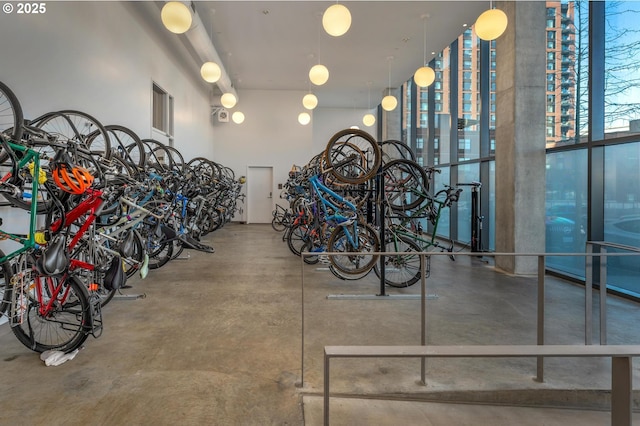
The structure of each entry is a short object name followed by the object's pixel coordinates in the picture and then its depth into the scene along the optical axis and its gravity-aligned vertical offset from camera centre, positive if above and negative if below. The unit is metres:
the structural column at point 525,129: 4.85 +1.16
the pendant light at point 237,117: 9.21 +2.44
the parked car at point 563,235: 4.65 -0.30
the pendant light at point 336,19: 3.72 +2.02
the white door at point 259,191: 11.87 +0.70
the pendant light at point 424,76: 5.60 +2.14
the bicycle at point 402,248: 4.01 -0.42
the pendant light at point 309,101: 7.45 +2.32
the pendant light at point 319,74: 5.21 +2.02
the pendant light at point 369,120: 10.39 +2.69
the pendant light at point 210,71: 5.18 +2.04
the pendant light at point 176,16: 3.77 +2.07
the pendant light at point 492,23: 3.90 +2.08
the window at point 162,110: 6.96 +2.04
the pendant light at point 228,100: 7.09 +2.23
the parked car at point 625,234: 3.79 -0.23
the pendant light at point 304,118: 9.09 +2.40
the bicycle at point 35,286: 2.33 -0.51
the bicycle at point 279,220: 8.76 -0.23
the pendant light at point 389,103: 7.48 +2.31
